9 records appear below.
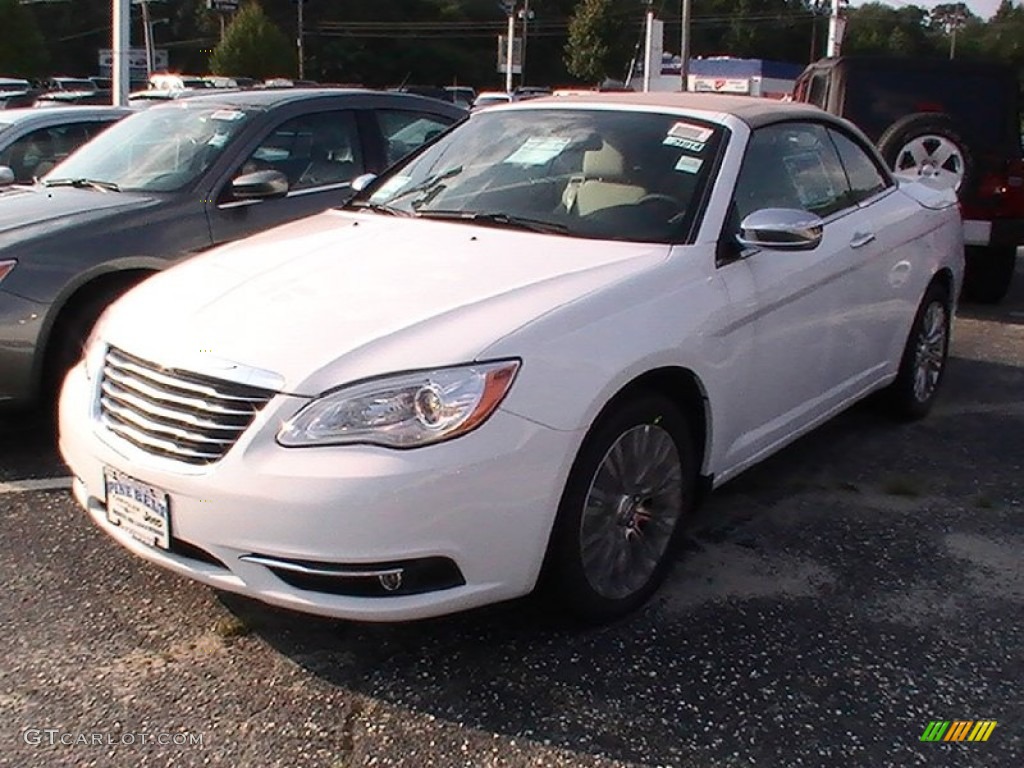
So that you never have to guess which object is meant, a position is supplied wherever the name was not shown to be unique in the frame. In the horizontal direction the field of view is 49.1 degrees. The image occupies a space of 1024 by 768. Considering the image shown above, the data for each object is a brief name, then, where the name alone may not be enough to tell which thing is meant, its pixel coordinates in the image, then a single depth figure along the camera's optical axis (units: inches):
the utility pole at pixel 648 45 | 979.3
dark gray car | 193.0
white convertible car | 114.0
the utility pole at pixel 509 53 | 1391.5
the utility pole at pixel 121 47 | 532.7
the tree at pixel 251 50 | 1988.2
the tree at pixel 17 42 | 1995.6
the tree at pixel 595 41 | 2340.1
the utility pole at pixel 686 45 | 1393.9
